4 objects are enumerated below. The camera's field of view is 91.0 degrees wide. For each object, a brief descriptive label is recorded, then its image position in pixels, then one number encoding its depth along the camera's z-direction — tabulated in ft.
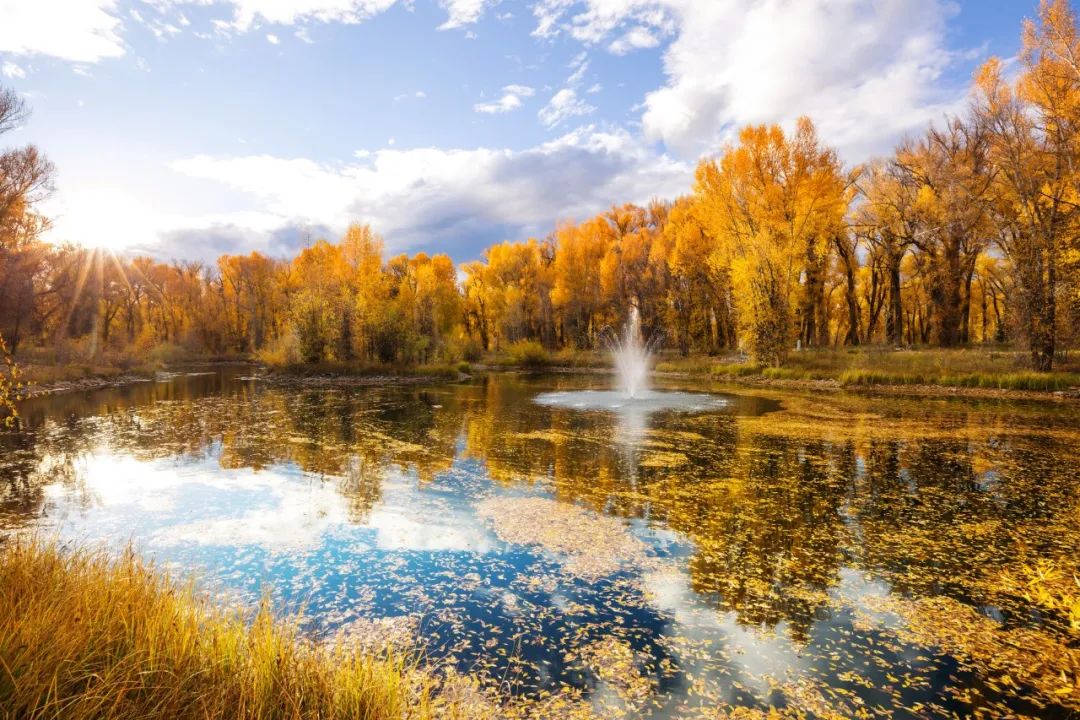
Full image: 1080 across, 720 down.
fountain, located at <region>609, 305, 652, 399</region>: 100.58
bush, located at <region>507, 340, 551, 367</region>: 132.26
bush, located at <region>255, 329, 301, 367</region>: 104.59
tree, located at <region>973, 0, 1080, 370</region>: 59.16
